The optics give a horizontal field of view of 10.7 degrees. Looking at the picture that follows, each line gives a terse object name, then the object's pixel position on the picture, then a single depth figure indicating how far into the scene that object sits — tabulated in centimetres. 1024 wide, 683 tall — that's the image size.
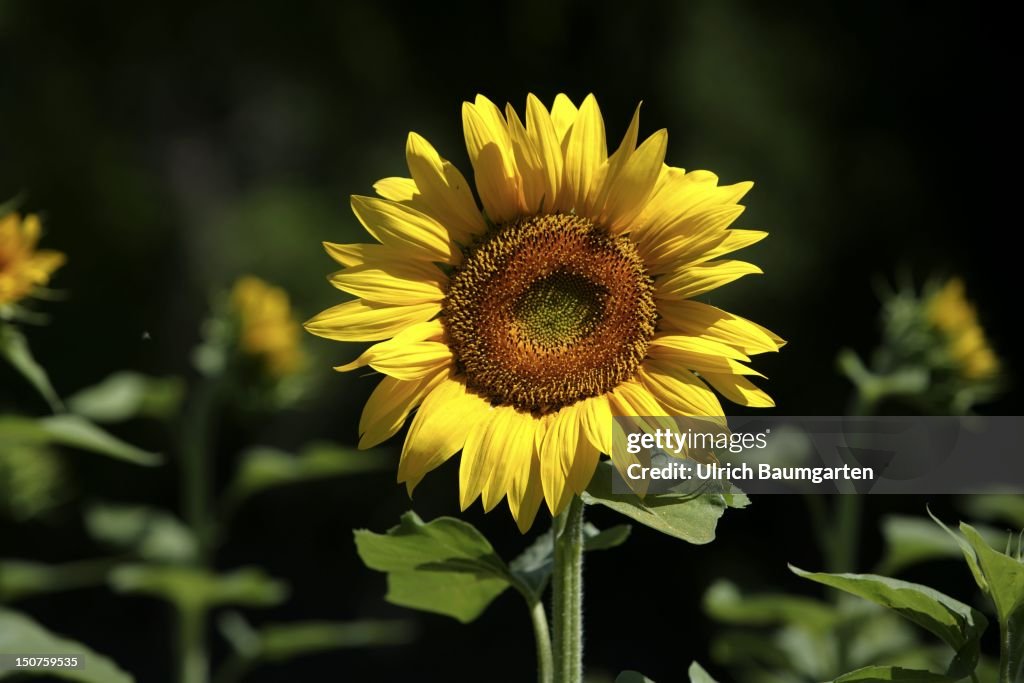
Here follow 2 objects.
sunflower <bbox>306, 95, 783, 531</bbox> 253
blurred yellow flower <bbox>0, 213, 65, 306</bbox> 271
